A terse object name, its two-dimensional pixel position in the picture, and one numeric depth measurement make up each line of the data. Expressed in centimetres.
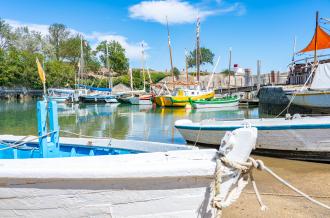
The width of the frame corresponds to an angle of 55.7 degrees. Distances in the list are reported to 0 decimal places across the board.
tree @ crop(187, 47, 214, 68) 8975
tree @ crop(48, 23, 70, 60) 8744
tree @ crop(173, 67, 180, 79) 7636
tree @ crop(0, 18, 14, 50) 7710
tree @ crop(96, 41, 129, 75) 7550
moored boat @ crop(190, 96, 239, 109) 3853
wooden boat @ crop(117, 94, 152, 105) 4725
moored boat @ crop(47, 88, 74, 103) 5253
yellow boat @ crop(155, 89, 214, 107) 4131
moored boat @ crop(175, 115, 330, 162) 896
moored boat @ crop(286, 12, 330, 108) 1634
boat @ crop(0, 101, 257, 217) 315
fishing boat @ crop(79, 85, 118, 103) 5206
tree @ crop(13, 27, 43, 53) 7934
